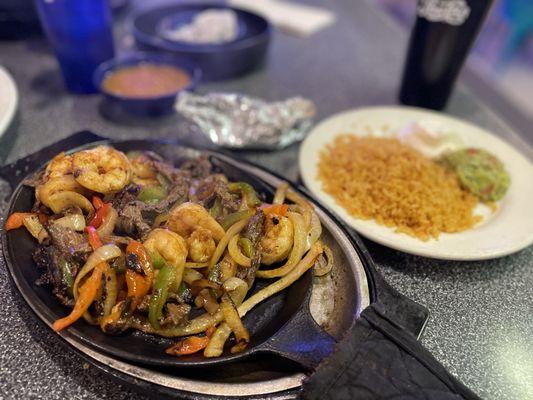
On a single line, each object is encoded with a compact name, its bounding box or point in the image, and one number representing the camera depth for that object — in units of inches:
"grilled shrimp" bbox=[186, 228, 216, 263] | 10.2
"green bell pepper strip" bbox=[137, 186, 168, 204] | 11.6
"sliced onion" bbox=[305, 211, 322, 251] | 10.9
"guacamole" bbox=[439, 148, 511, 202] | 15.2
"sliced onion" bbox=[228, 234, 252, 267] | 10.3
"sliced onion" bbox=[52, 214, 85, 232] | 10.2
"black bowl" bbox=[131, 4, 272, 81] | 21.8
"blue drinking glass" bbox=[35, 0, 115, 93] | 18.1
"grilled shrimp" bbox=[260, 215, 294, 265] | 10.6
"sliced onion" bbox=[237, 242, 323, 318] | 10.4
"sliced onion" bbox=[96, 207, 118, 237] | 10.3
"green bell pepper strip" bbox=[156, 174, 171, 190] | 12.2
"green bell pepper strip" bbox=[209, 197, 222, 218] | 11.4
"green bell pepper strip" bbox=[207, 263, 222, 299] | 10.0
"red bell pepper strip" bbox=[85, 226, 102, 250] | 9.8
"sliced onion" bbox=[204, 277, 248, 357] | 9.2
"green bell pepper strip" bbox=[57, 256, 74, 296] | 9.5
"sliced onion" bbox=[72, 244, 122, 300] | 9.3
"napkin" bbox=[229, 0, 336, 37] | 29.8
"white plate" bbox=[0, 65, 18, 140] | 15.2
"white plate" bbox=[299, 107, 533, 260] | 12.7
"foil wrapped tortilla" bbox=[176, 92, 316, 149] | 17.7
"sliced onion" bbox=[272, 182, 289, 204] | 12.1
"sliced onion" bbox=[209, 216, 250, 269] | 10.4
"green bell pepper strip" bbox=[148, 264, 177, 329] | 9.3
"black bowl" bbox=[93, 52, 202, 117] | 18.3
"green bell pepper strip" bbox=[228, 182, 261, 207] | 11.5
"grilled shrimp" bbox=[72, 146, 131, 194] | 10.6
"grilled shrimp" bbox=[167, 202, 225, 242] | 10.4
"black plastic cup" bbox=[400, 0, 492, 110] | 18.1
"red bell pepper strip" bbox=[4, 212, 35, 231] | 10.3
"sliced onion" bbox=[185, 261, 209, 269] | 10.2
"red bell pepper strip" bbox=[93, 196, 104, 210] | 10.8
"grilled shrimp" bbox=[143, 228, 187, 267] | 9.7
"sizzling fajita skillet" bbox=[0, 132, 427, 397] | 8.3
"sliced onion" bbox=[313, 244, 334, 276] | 11.1
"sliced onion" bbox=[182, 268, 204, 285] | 10.2
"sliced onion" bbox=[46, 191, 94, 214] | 10.5
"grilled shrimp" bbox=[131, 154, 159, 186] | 12.2
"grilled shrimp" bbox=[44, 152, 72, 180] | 11.0
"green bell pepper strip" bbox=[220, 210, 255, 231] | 10.9
